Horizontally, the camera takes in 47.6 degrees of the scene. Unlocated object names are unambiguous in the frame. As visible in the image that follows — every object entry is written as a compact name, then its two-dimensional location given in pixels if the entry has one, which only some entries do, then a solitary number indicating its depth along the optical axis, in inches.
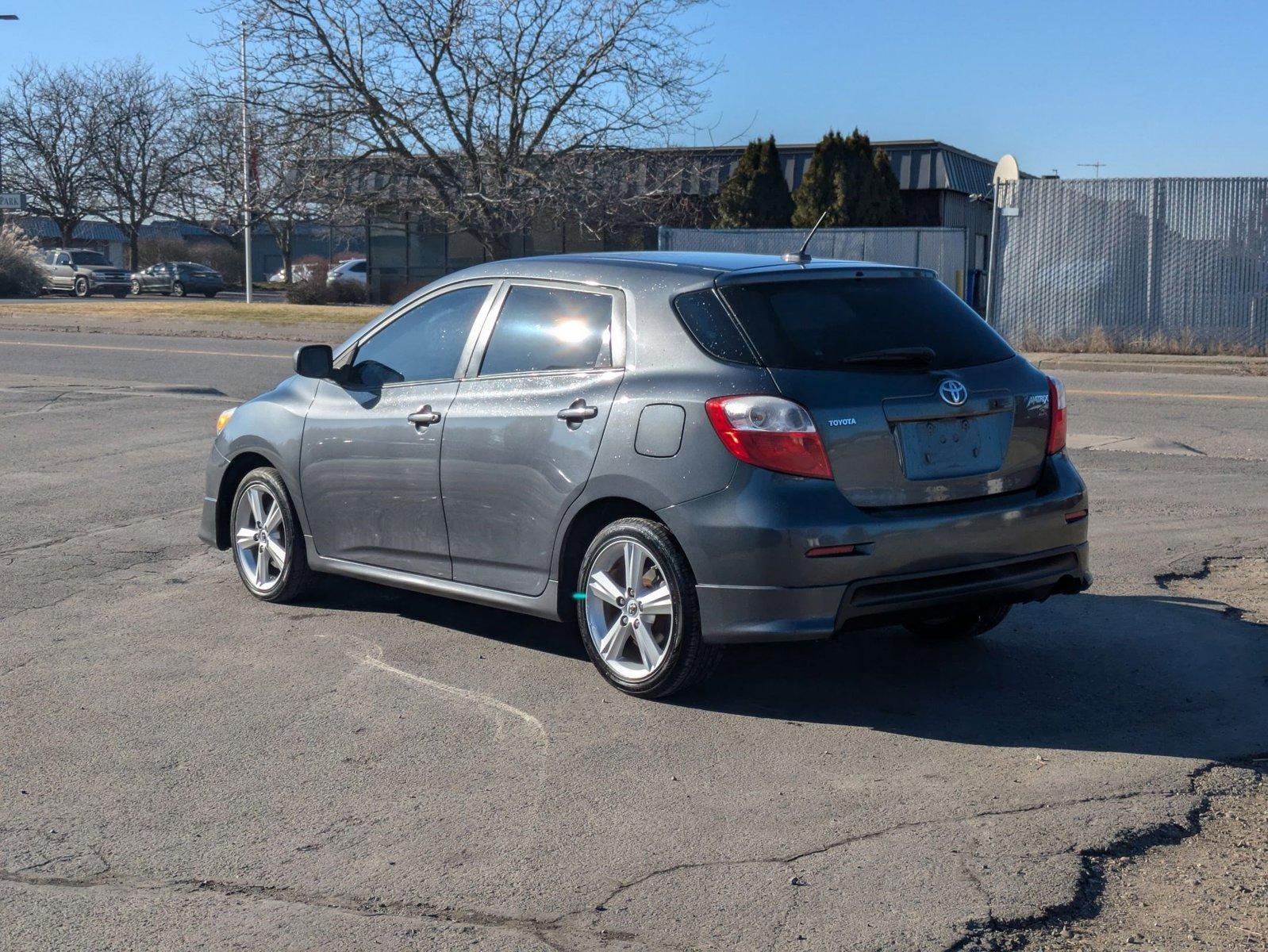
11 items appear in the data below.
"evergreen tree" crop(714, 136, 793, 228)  1417.3
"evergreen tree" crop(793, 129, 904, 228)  1360.7
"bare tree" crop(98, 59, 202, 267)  2608.3
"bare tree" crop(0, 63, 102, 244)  2632.9
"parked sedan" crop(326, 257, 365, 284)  1929.1
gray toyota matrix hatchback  194.7
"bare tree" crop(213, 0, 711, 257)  1179.3
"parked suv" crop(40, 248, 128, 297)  2325.3
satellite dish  951.0
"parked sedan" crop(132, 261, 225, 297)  2278.5
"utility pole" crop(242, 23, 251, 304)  1210.6
